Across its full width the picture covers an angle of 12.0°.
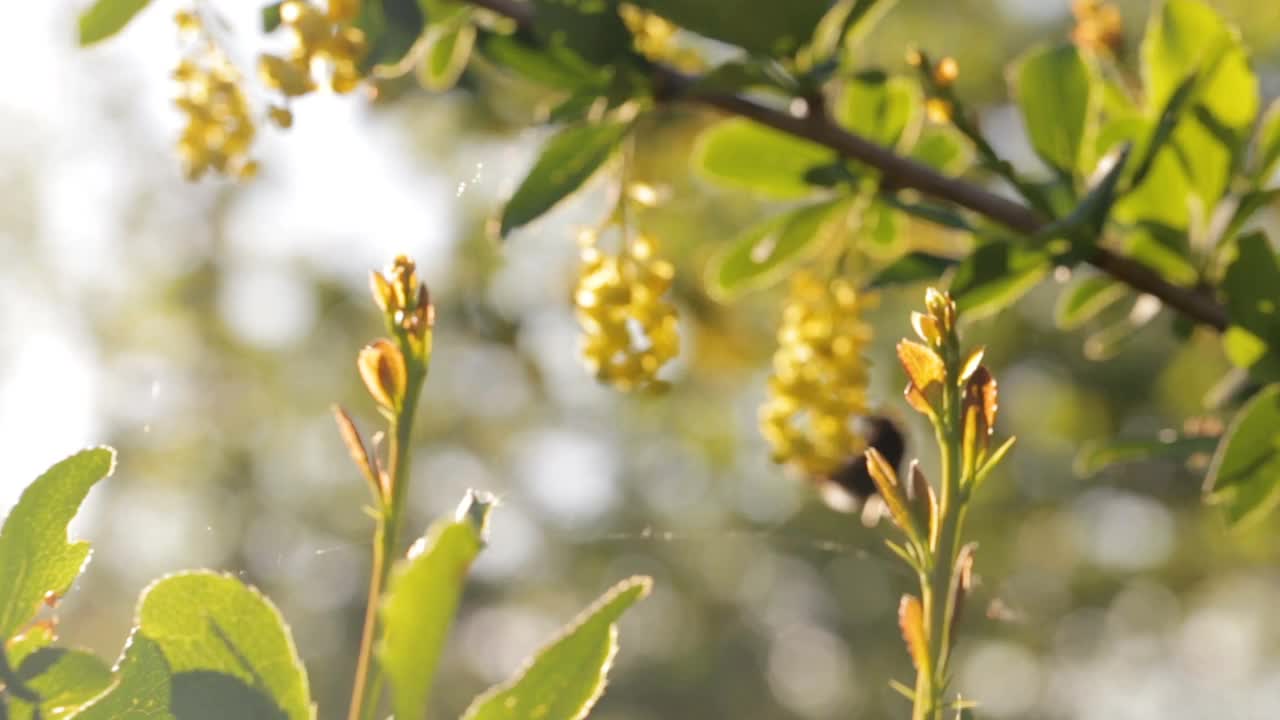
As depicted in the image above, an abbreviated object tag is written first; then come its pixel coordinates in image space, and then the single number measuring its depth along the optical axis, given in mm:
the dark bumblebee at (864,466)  1129
